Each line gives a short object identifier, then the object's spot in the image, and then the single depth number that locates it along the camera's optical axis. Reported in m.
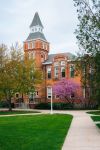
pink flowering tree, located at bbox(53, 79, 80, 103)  24.62
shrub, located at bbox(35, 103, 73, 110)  24.32
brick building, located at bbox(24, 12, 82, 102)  26.65
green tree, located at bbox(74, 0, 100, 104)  8.51
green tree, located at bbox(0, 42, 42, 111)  20.26
